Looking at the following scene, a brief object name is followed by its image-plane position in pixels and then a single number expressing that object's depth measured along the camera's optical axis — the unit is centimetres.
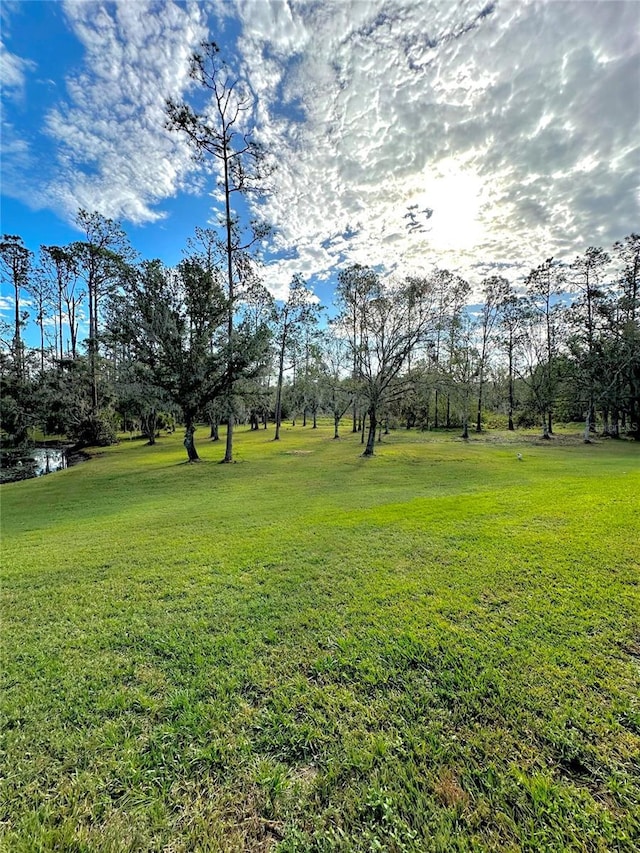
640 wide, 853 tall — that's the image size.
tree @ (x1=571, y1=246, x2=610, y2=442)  2700
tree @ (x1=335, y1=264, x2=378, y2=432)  1920
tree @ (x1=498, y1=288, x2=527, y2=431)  3078
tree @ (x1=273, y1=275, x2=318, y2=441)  2878
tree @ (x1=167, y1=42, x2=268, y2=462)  1515
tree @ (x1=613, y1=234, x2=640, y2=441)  2612
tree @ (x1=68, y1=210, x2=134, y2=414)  2536
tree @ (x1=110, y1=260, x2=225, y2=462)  1597
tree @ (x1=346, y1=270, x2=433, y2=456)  1755
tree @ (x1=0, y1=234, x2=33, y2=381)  2689
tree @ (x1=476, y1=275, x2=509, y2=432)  3128
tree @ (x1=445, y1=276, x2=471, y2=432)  1727
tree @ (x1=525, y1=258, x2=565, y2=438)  2822
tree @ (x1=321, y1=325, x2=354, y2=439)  2148
